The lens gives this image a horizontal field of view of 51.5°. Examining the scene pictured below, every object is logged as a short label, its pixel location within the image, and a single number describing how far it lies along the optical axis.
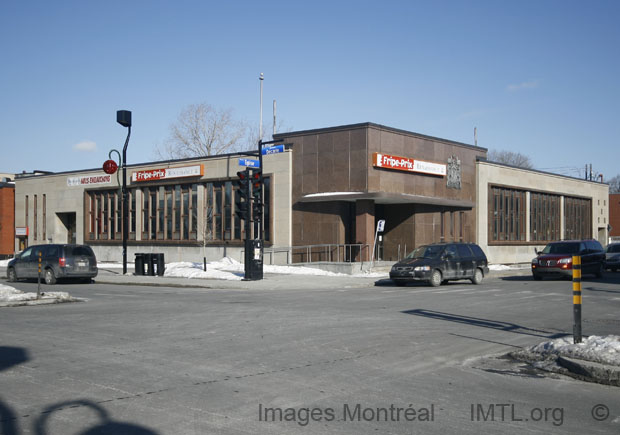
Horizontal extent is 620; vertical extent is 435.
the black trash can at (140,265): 32.12
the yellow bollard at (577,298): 9.43
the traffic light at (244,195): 26.30
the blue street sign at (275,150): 37.78
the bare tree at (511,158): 112.56
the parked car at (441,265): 24.70
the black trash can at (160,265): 31.48
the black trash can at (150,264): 31.81
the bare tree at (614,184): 136.35
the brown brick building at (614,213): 81.38
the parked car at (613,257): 37.03
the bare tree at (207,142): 70.25
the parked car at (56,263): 26.91
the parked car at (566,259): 26.98
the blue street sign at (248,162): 34.50
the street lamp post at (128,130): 32.06
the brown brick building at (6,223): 54.50
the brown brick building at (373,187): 34.81
